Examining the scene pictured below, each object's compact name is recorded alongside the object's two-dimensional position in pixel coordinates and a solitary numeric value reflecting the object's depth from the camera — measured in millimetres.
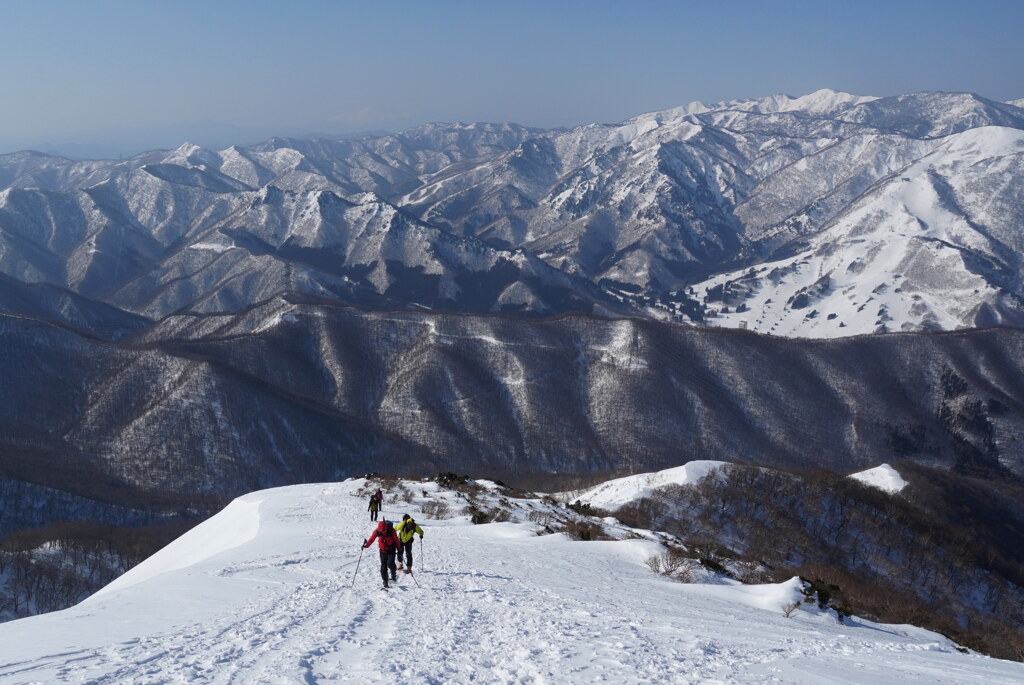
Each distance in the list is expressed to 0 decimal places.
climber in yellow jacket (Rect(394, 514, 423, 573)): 24641
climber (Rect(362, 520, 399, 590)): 23156
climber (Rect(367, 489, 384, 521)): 36656
